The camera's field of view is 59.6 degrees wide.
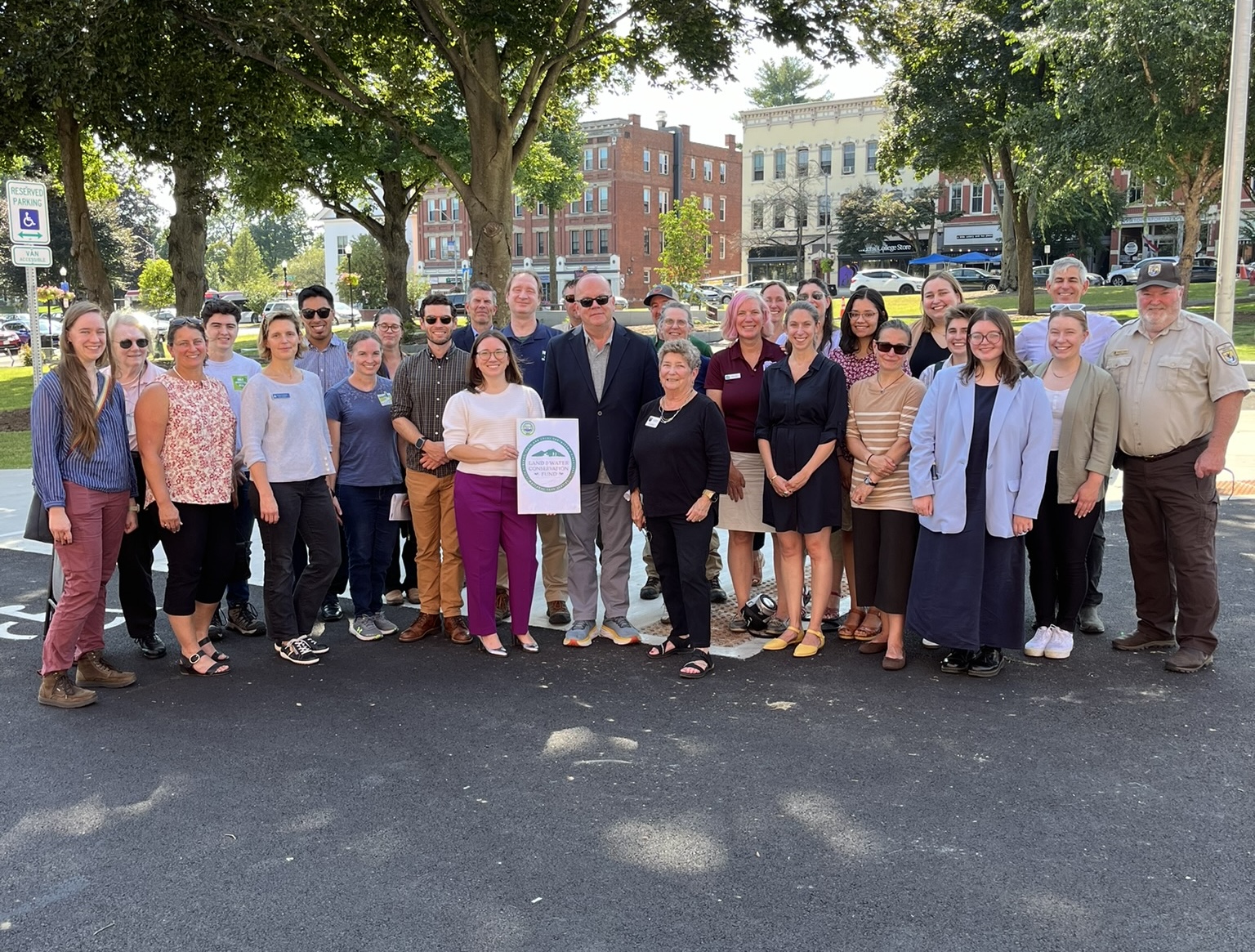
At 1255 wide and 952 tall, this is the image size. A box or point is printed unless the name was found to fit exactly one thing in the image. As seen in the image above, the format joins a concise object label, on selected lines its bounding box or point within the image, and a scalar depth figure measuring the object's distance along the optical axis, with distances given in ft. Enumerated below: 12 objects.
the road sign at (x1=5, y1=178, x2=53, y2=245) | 40.40
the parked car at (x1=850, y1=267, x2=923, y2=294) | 162.71
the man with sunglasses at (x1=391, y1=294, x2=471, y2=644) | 21.84
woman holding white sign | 20.98
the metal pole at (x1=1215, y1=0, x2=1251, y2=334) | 42.93
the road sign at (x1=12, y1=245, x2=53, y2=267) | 39.99
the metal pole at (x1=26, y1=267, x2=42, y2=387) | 40.81
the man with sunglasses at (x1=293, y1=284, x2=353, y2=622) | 23.90
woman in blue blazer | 18.63
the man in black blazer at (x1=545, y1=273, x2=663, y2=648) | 21.62
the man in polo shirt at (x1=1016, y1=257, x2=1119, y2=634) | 21.39
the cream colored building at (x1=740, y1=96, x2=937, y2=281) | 234.58
